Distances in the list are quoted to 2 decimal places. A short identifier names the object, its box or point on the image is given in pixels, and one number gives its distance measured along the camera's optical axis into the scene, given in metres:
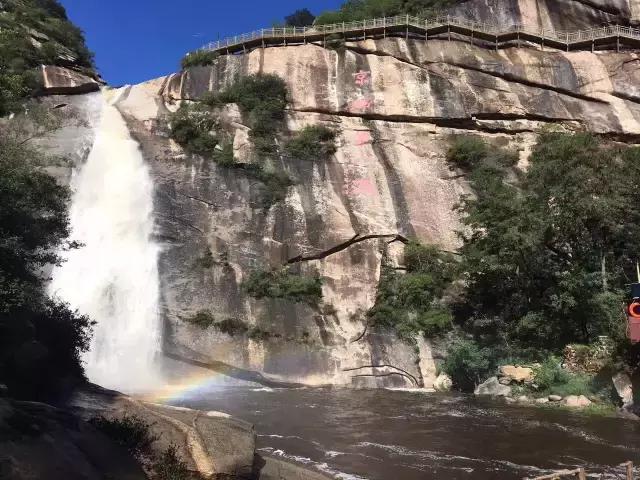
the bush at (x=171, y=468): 6.55
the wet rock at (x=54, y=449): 5.44
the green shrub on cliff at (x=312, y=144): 29.86
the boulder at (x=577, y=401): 15.97
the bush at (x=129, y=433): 7.07
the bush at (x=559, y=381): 16.66
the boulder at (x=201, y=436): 7.03
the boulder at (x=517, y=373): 18.66
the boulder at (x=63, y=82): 33.44
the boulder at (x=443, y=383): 21.25
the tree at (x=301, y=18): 64.69
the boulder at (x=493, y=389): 18.78
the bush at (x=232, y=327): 22.78
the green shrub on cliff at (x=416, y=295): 23.06
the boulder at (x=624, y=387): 15.03
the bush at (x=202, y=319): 22.83
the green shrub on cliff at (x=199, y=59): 35.12
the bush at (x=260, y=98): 31.11
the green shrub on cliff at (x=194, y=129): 29.39
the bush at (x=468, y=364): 20.61
